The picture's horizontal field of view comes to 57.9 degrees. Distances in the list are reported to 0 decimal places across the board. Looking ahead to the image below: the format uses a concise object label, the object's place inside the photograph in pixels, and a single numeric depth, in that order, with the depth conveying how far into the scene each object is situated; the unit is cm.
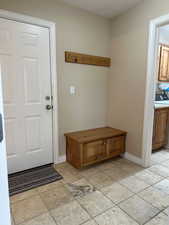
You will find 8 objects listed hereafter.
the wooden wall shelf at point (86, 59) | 237
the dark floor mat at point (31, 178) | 188
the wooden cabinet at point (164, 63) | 327
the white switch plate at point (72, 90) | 248
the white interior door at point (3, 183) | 67
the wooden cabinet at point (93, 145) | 223
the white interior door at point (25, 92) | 194
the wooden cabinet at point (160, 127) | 279
